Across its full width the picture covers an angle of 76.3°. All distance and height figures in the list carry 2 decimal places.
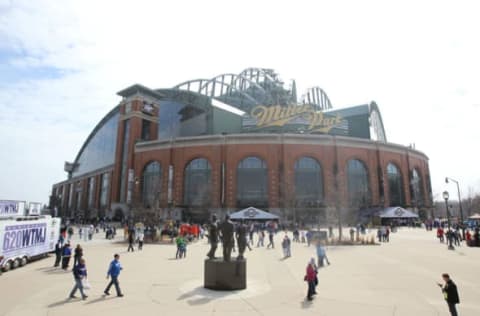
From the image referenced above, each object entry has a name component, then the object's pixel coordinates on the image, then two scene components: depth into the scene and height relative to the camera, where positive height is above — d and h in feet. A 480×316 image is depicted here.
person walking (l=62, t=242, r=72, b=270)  49.14 -7.45
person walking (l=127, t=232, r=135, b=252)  71.36 -6.83
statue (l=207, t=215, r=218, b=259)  37.04 -3.13
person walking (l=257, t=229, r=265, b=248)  82.23 -7.30
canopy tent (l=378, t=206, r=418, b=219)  116.47 -0.97
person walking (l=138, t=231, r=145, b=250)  74.74 -7.82
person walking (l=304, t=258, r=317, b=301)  30.73 -6.86
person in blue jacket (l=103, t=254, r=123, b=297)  31.73 -6.69
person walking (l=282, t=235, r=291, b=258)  60.78 -7.19
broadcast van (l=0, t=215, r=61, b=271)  49.28 -5.08
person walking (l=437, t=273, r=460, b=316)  24.16 -6.68
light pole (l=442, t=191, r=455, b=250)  72.10 -6.59
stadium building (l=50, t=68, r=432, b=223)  162.50 +27.45
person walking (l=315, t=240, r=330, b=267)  49.47 -7.12
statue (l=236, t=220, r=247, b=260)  36.66 -3.29
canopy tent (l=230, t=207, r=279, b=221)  114.62 -1.31
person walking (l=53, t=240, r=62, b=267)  52.57 -7.62
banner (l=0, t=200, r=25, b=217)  61.93 +0.57
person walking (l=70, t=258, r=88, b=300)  31.07 -6.67
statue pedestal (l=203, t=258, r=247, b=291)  34.17 -7.24
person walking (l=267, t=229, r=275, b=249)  78.07 -6.85
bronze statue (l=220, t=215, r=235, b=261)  35.83 -3.00
